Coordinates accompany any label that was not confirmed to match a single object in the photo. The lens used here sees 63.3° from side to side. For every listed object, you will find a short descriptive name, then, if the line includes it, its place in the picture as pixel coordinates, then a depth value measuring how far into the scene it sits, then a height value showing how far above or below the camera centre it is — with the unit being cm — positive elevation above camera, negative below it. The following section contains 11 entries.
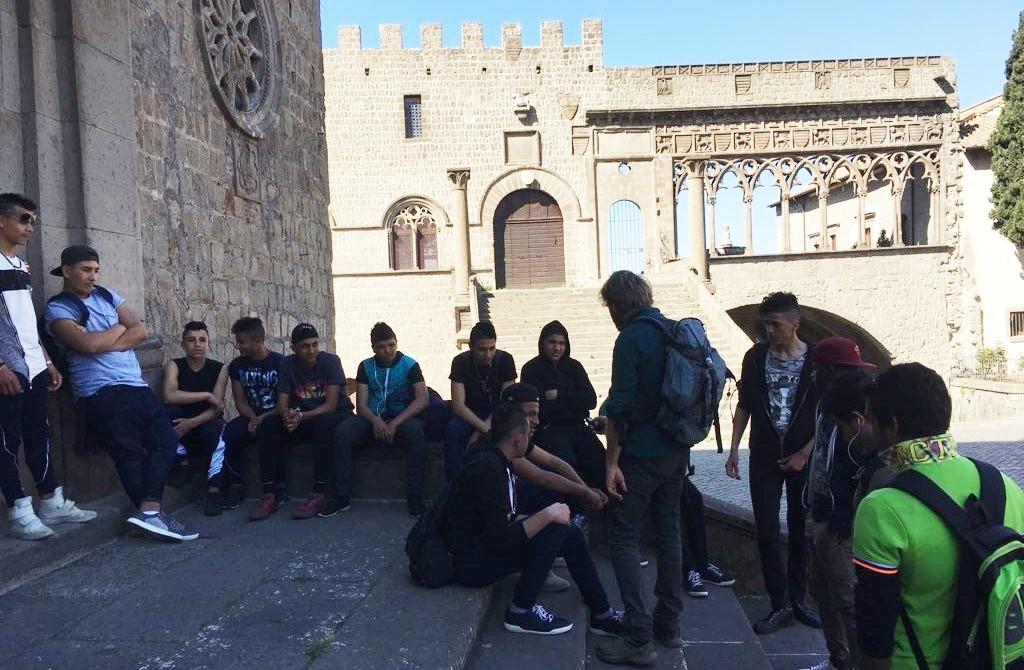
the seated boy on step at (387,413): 529 -66
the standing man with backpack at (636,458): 355 -66
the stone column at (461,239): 2336 +210
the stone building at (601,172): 2441 +414
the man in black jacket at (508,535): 364 -100
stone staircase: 1603 -21
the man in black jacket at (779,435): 411 -67
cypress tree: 2133 +363
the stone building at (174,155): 473 +122
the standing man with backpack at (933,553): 188 -60
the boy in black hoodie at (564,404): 496 -59
